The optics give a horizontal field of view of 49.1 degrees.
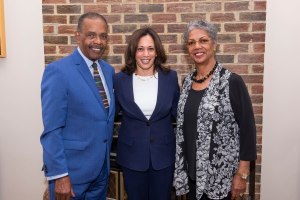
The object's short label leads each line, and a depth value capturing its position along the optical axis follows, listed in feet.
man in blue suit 6.02
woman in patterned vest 6.23
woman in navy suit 6.88
